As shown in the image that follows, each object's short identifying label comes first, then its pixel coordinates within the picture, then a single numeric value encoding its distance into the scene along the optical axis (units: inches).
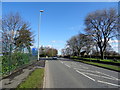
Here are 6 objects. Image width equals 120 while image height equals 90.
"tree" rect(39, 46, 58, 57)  2760.0
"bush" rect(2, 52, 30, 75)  257.4
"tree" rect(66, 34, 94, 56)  1976.7
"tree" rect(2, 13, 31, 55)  707.2
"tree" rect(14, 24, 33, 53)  774.1
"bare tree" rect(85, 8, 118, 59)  931.6
